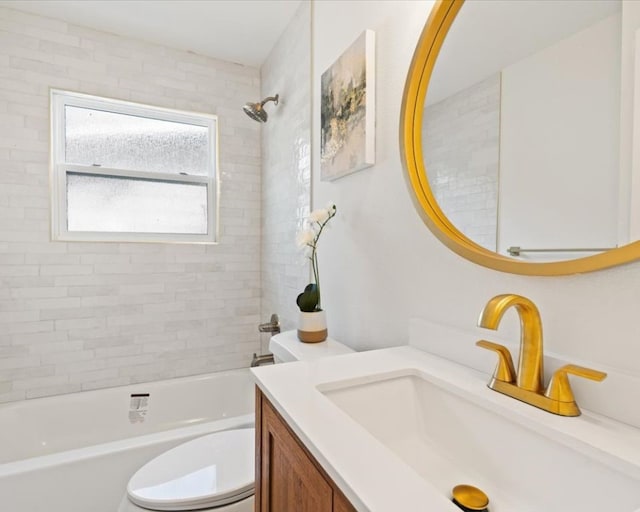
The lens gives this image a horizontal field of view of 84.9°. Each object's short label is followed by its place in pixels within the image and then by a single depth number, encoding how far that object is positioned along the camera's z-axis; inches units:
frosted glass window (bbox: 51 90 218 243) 84.4
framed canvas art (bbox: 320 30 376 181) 48.6
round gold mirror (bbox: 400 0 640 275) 23.1
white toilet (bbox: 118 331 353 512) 44.7
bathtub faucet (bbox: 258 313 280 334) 82.7
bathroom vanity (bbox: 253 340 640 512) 18.6
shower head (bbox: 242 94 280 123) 84.7
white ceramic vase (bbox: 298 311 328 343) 53.8
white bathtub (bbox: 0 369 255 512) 54.0
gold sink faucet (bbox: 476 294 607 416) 23.6
